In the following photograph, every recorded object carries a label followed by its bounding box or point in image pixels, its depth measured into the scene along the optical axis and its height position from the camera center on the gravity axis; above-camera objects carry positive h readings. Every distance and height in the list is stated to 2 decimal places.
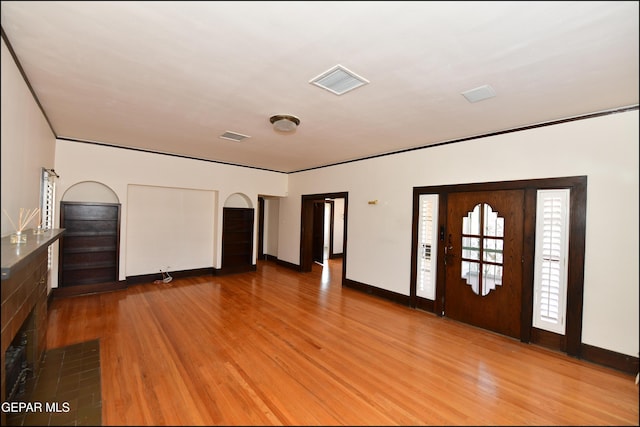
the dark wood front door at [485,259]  3.62 -0.58
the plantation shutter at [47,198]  3.63 +0.07
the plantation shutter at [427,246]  4.45 -0.50
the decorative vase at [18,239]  2.05 -0.28
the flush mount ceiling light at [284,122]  3.33 +1.08
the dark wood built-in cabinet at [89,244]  4.85 -0.73
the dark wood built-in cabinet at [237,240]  6.70 -0.76
